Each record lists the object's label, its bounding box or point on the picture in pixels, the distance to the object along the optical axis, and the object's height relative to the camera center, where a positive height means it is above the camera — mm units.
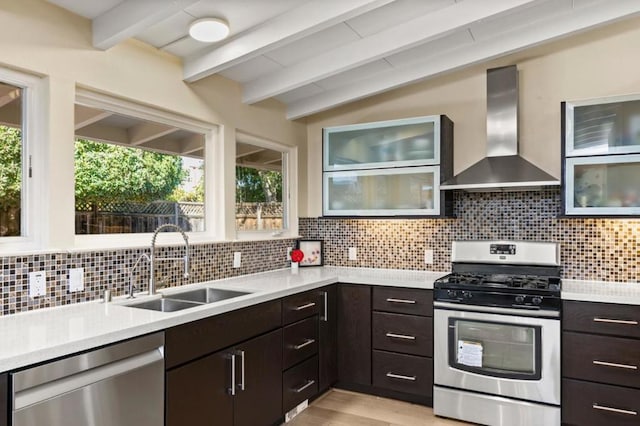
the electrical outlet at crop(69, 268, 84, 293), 2166 -339
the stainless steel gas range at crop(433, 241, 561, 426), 2672 -875
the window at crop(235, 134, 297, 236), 3510 +207
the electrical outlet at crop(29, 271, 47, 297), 2002 -333
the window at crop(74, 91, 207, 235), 2398 +247
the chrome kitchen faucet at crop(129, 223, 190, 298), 2395 -300
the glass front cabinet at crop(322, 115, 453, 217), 3352 +343
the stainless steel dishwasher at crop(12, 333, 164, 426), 1417 -635
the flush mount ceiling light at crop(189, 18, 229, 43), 2360 +996
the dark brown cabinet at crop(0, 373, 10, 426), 1343 -577
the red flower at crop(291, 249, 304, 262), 3674 -379
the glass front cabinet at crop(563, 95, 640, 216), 2762 +338
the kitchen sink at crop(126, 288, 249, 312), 2420 -522
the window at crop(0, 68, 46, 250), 2045 +247
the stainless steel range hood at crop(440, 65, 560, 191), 3076 +497
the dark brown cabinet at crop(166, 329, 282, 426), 1972 -890
